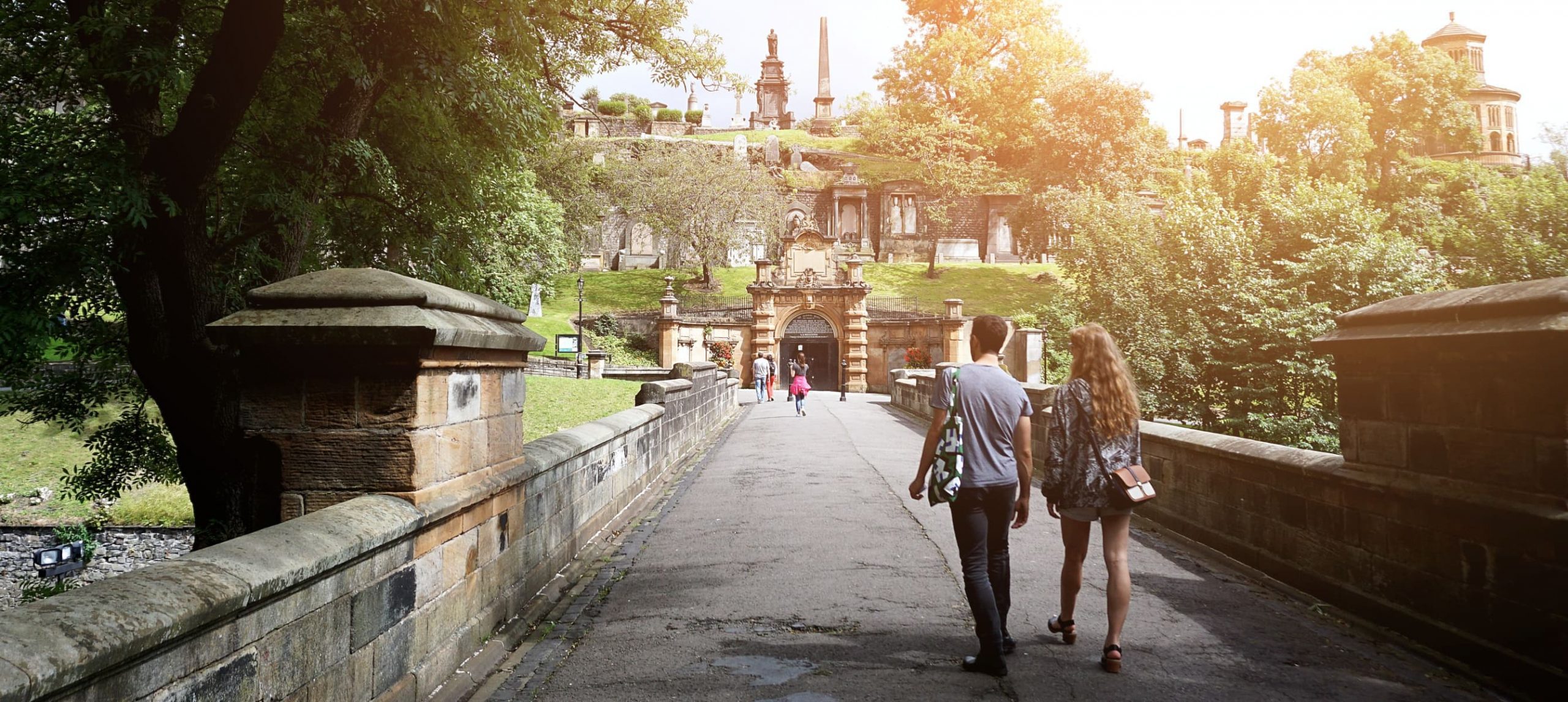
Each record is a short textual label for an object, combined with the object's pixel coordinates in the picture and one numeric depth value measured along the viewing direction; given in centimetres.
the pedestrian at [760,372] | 2981
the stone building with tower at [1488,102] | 7294
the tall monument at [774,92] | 9431
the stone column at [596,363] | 3294
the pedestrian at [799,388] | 2316
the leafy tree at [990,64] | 5731
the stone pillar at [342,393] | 396
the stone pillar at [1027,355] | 2141
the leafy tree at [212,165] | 725
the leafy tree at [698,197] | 4934
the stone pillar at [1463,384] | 401
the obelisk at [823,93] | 8712
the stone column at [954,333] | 3894
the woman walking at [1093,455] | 454
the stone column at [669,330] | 4003
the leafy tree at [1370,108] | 4309
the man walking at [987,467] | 443
